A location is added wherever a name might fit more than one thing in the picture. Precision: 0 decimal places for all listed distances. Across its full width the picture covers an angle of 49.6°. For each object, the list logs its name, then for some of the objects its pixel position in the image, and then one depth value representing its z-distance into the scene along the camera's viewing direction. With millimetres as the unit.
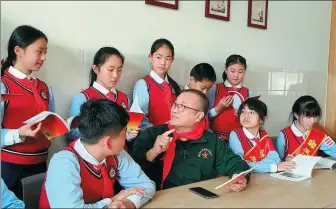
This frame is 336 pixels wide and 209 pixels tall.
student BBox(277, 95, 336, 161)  2383
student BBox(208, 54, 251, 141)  2639
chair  1325
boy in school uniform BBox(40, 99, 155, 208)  1233
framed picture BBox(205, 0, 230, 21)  2769
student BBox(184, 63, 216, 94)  2479
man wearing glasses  1730
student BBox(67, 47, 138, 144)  1968
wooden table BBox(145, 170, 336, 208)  1346
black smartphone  1403
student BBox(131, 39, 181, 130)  2221
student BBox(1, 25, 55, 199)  1657
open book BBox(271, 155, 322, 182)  1756
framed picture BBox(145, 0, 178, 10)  2357
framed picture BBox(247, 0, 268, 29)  3117
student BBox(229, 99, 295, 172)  2042
